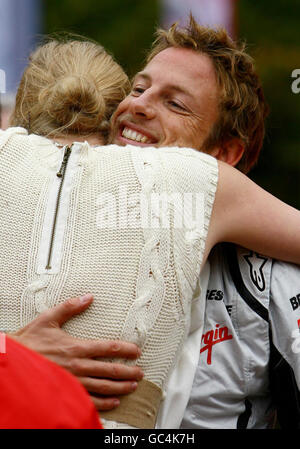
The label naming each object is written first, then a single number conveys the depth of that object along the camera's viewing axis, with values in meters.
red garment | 1.71
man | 2.32
